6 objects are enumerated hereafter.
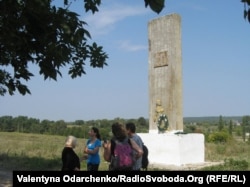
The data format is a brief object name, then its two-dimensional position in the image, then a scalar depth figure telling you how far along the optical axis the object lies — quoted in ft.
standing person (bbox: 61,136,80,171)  20.36
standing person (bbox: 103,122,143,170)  19.80
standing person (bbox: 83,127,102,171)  25.05
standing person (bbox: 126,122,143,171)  22.77
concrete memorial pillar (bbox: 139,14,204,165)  43.16
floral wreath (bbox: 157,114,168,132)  44.96
